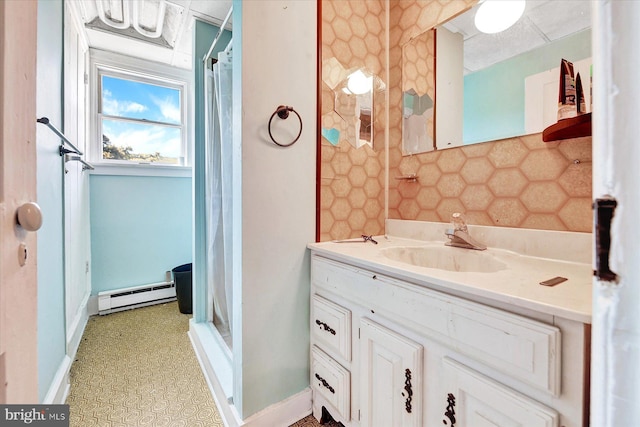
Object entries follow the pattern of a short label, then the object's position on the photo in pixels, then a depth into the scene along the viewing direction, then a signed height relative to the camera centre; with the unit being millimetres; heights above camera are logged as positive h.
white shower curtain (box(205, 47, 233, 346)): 1549 +175
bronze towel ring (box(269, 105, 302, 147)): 1150 +418
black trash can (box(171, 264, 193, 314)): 2367 -701
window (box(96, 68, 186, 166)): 2525 +888
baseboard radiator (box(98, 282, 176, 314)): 2342 -794
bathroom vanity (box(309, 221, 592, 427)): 554 -322
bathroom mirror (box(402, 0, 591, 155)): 962 +565
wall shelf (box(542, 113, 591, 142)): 809 +256
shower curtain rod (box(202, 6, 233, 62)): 1585 +1076
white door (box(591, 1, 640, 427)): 229 +5
